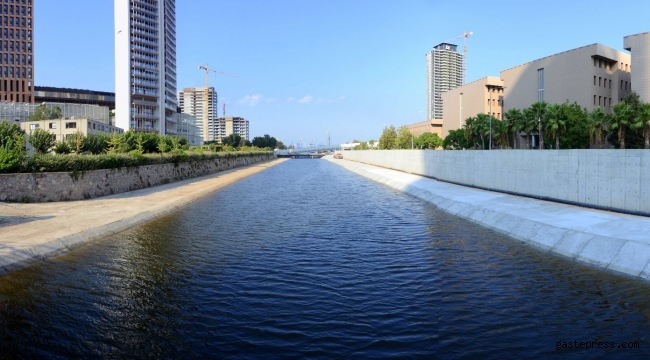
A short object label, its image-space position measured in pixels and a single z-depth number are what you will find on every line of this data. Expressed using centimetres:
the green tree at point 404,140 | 12325
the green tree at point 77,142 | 2947
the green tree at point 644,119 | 6141
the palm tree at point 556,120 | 7019
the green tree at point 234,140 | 15630
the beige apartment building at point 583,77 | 8819
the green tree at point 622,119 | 6300
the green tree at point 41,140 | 2633
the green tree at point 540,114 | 7292
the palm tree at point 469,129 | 9775
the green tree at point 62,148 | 2820
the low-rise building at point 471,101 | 12375
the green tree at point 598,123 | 6700
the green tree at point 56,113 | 10731
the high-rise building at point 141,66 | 13488
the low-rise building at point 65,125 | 8894
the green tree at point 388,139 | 12936
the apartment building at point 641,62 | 7888
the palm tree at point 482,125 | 9181
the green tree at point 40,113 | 10331
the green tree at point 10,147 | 2178
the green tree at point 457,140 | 11125
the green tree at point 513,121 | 7969
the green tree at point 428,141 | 13488
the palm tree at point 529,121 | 7450
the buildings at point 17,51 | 12731
